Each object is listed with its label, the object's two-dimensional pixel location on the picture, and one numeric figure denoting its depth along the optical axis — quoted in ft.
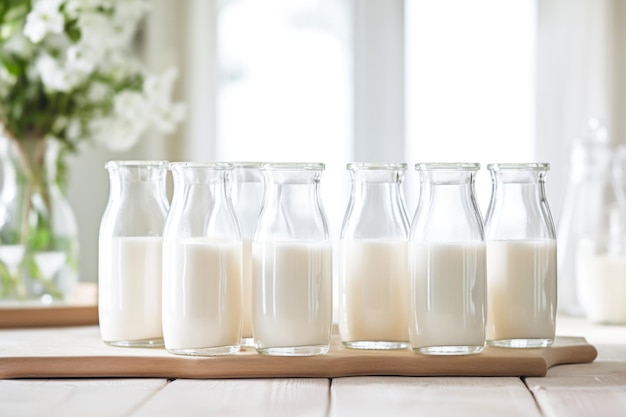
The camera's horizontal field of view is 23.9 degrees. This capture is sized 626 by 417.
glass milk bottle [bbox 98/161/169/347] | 3.75
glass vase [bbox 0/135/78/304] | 4.81
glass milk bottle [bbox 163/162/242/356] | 3.51
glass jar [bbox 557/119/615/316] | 5.06
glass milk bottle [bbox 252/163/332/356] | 3.50
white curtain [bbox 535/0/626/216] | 6.73
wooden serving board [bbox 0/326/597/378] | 3.51
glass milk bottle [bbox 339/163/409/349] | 3.62
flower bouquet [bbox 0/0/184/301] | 4.78
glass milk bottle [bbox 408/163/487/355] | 3.50
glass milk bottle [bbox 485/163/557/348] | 3.66
